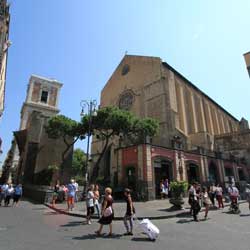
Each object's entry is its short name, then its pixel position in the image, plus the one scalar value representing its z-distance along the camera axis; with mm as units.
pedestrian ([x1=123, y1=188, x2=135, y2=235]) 6465
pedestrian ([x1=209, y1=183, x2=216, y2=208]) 13359
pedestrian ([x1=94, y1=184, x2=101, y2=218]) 9320
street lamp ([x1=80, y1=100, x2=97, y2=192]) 16433
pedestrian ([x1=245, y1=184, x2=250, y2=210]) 11435
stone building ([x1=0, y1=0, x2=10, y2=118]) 20805
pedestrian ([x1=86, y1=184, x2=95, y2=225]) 8273
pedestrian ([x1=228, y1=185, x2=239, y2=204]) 11375
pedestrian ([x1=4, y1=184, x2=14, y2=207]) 13565
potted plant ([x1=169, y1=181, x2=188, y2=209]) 11695
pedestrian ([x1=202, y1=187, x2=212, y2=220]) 9820
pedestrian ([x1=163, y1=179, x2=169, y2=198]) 17625
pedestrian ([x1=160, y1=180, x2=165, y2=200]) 17328
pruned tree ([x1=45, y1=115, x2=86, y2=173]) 21781
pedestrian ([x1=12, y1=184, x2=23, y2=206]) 13906
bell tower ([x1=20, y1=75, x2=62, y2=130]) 40062
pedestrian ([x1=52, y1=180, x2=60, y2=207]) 13631
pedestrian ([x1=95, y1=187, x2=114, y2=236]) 6219
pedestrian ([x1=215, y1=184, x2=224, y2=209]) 12797
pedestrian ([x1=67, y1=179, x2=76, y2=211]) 11469
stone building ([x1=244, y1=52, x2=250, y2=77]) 19547
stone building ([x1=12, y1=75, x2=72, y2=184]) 22703
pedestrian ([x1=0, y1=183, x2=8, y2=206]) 14545
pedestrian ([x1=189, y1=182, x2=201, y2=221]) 9305
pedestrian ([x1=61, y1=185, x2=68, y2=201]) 15164
